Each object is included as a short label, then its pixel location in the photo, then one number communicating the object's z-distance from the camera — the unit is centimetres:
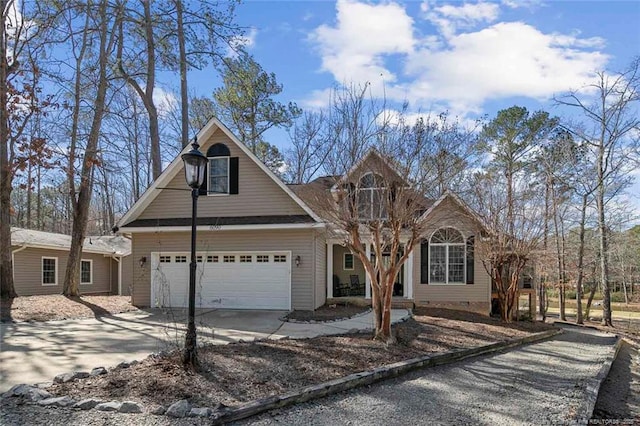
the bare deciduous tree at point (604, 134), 2025
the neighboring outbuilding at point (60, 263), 1839
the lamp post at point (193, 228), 598
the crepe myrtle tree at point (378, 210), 848
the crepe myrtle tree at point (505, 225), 1338
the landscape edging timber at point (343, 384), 482
